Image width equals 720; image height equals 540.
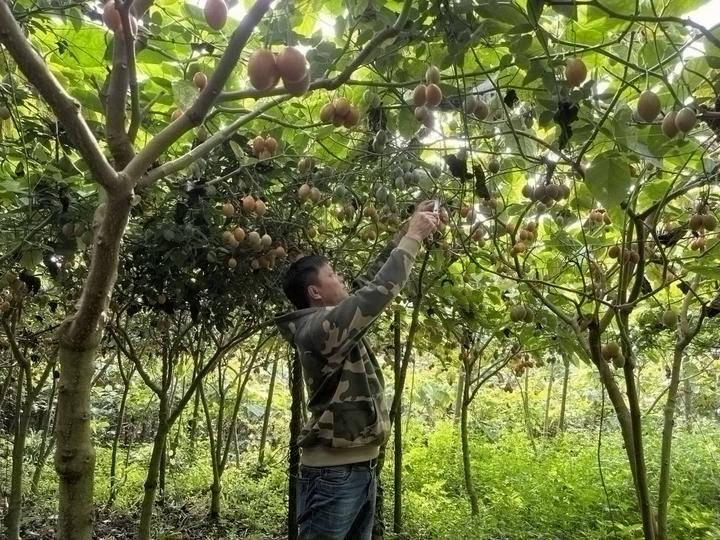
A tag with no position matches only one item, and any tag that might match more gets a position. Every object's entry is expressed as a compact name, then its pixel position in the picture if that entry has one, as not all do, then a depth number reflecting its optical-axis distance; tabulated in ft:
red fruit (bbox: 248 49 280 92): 3.43
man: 5.66
